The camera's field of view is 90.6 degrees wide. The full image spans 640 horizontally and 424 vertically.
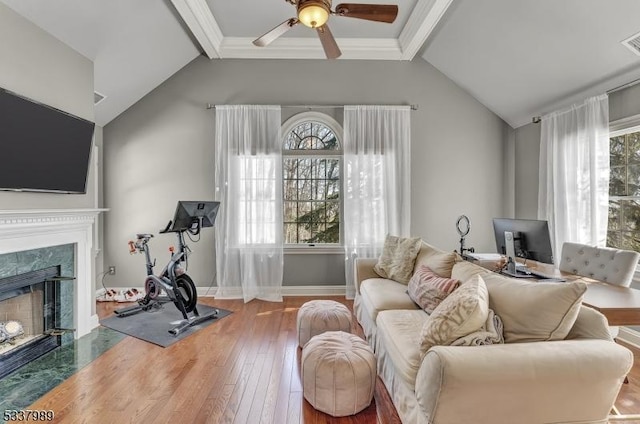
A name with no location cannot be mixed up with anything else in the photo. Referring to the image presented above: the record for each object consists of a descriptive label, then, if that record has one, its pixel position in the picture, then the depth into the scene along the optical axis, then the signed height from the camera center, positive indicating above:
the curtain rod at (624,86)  2.92 +1.21
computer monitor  2.36 -0.20
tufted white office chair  2.30 -0.39
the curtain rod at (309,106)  4.44 +1.52
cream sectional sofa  1.40 -0.71
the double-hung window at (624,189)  3.11 +0.25
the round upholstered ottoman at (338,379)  1.95 -1.03
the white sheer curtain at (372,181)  4.38 +0.46
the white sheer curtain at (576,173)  3.17 +0.44
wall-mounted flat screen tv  2.39 +0.58
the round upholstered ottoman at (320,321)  2.80 -0.95
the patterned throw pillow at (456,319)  1.59 -0.54
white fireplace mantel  2.51 -0.20
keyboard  2.38 -0.49
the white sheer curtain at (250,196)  4.35 +0.25
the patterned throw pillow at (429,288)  2.38 -0.59
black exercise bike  3.33 -0.68
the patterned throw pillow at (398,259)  3.28 -0.48
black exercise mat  3.15 -1.20
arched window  4.61 +0.44
